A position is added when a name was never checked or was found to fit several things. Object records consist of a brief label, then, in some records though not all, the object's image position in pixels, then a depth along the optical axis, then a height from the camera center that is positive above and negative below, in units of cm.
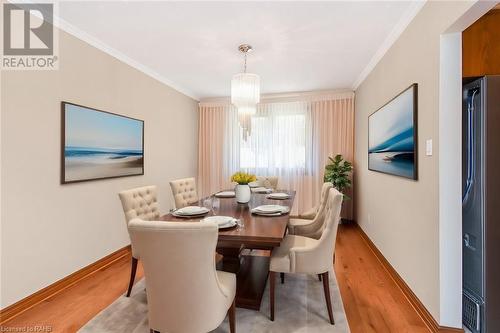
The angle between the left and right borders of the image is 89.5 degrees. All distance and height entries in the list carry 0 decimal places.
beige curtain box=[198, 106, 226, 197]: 540 +38
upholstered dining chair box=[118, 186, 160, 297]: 222 -37
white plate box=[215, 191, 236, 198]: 308 -35
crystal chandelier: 291 +91
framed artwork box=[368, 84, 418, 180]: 213 +31
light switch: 186 +15
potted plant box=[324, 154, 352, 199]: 442 -12
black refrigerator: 168 -24
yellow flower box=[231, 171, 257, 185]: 253 -12
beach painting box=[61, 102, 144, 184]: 248 +25
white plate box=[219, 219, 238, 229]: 173 -41
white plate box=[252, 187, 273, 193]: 345 -33
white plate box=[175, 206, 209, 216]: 212 -38
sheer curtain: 485 +49
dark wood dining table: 161 -47
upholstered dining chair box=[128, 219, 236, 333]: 125 -58
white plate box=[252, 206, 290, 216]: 213 -40
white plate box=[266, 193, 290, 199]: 295 -35
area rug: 182 -117
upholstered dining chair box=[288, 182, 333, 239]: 258 -63
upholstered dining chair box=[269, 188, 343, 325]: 189 -70
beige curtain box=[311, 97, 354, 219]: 478 +63
